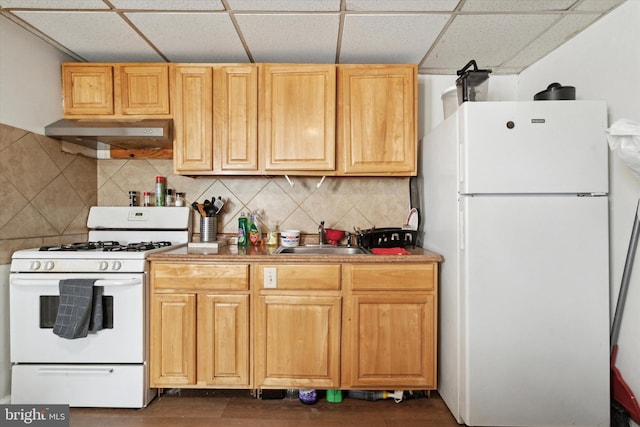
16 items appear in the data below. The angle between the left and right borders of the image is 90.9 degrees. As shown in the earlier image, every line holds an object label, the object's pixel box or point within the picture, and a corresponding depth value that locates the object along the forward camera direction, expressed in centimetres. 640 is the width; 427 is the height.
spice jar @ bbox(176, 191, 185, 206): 244
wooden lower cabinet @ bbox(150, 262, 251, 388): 185
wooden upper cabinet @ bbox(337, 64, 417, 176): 213
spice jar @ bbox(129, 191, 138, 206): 241
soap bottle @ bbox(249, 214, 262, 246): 238
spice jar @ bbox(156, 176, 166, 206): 241
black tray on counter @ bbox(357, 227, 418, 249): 211
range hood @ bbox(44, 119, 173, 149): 202
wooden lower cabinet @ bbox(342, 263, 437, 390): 185
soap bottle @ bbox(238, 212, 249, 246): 236
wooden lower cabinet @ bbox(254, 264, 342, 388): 185
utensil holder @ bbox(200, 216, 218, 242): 231
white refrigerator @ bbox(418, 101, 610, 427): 155
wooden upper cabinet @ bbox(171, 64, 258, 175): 213
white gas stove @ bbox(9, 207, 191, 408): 176
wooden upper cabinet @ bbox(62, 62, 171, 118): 215
